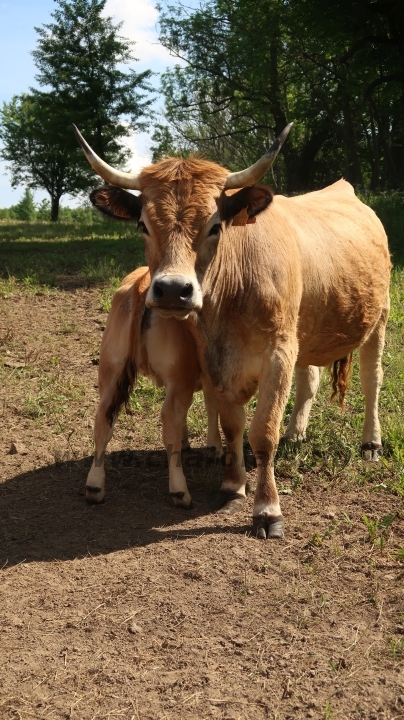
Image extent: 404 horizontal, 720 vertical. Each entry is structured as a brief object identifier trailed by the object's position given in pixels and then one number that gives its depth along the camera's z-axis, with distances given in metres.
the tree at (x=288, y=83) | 22.97
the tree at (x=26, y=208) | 63.47
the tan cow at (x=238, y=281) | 5.01
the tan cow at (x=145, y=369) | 5.70
